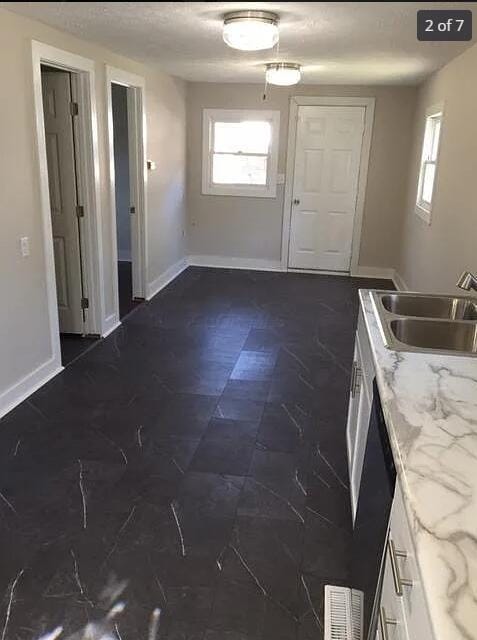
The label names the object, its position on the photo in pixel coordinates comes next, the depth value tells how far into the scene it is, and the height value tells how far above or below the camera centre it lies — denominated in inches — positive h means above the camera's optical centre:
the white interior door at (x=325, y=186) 256.4 -13.6
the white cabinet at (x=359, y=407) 84.8 -41.8
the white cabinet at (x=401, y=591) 39.1 -33.3
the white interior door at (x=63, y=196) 158.1 -14.0
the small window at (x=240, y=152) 262.1 +0.9
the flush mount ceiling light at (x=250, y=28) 118.3 +26.9
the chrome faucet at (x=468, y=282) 92.2 -19.7
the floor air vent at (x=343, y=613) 70.7 -60.7
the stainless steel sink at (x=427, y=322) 89.7 -27.0
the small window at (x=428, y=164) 190.5 -1.2
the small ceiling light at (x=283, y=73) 184.9 +27.1
